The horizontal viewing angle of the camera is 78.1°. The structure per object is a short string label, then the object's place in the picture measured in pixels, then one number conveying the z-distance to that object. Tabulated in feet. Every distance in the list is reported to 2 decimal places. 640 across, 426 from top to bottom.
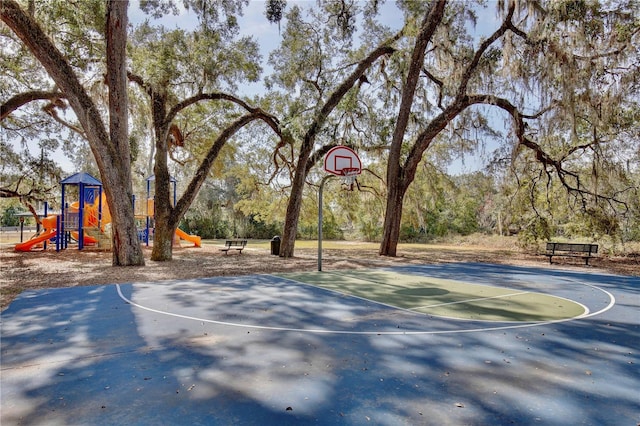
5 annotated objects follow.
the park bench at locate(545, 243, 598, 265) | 43.77
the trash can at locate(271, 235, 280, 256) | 51.03
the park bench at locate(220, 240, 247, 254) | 49.54
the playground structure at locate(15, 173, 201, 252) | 53.16
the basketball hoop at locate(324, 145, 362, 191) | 37.42
